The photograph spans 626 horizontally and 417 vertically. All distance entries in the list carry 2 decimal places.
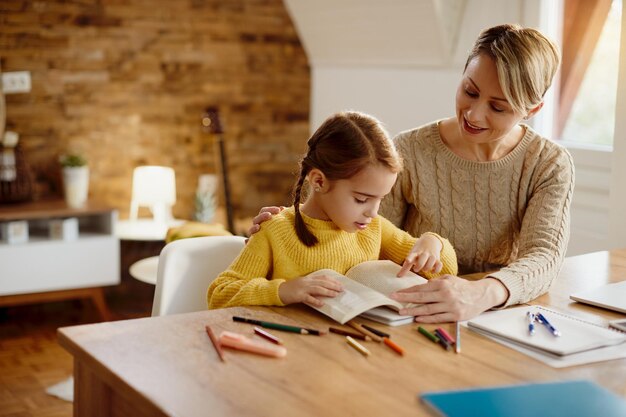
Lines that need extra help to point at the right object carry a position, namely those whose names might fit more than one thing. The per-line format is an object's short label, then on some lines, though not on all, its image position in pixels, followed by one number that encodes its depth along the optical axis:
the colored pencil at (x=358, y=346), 1.39
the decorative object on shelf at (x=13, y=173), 3.98
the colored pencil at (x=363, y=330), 1.46
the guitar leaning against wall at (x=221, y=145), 4.47
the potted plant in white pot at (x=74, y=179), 4.07
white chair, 1.88
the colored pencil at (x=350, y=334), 1.46
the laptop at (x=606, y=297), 1.73
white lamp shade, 4.30
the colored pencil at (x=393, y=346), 1.40
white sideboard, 3.85
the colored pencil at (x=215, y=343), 1.35
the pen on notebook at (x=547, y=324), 1.49
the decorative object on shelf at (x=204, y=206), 4.48
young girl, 1.70
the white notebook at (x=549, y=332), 1.43
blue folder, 1.12
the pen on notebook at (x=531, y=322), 1.50
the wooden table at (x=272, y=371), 1.18
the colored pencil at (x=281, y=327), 1.47
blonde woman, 1.93
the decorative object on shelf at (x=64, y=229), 3.97
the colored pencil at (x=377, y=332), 1.47
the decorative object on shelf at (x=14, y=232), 3.83
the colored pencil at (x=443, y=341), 1.44
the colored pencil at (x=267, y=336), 1.42
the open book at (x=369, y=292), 1.54
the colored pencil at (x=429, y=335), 1.47
